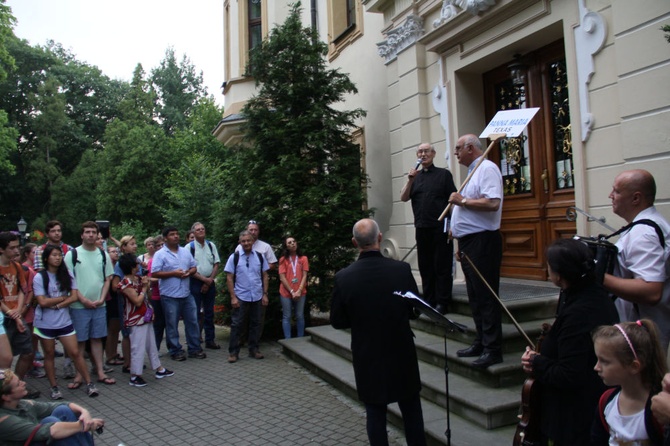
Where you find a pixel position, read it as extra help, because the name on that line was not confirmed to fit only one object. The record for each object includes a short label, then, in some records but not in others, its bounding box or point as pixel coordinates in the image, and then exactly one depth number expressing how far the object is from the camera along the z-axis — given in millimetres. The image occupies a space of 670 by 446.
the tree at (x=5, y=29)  23719
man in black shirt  5867
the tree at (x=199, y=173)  14977
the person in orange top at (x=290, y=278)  8164
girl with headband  2131
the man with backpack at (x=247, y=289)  7668
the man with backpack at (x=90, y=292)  6398
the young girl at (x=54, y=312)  5949
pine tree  8883
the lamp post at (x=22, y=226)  27773
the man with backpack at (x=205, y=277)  8531
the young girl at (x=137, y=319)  6609
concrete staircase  4121
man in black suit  3504
